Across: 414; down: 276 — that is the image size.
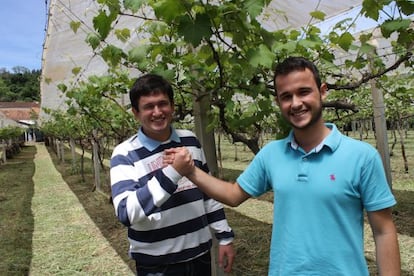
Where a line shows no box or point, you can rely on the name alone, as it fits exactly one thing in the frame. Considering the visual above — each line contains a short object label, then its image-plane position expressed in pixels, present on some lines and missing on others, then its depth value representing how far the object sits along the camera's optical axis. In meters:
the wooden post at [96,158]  9.22
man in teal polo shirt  1.29
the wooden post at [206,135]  2.58
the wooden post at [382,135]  5.29
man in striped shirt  1.74
